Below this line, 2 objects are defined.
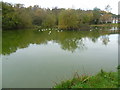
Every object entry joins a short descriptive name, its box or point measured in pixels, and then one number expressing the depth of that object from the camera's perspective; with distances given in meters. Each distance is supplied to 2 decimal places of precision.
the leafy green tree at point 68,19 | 16.21
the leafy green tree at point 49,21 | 19.08
